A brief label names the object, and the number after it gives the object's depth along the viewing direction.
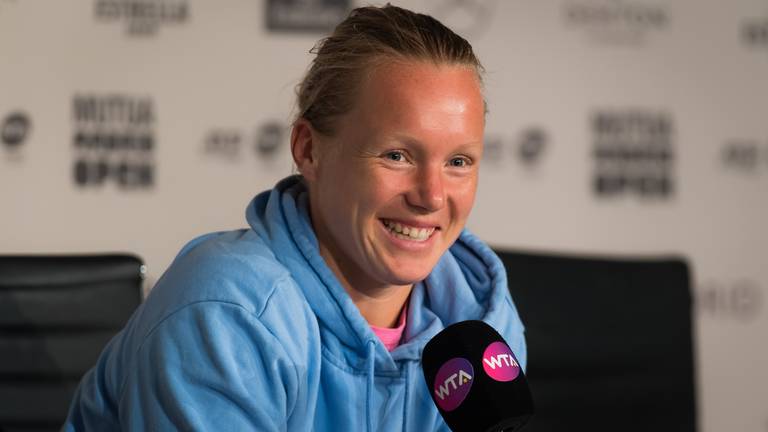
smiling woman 4.46
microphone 4.36
